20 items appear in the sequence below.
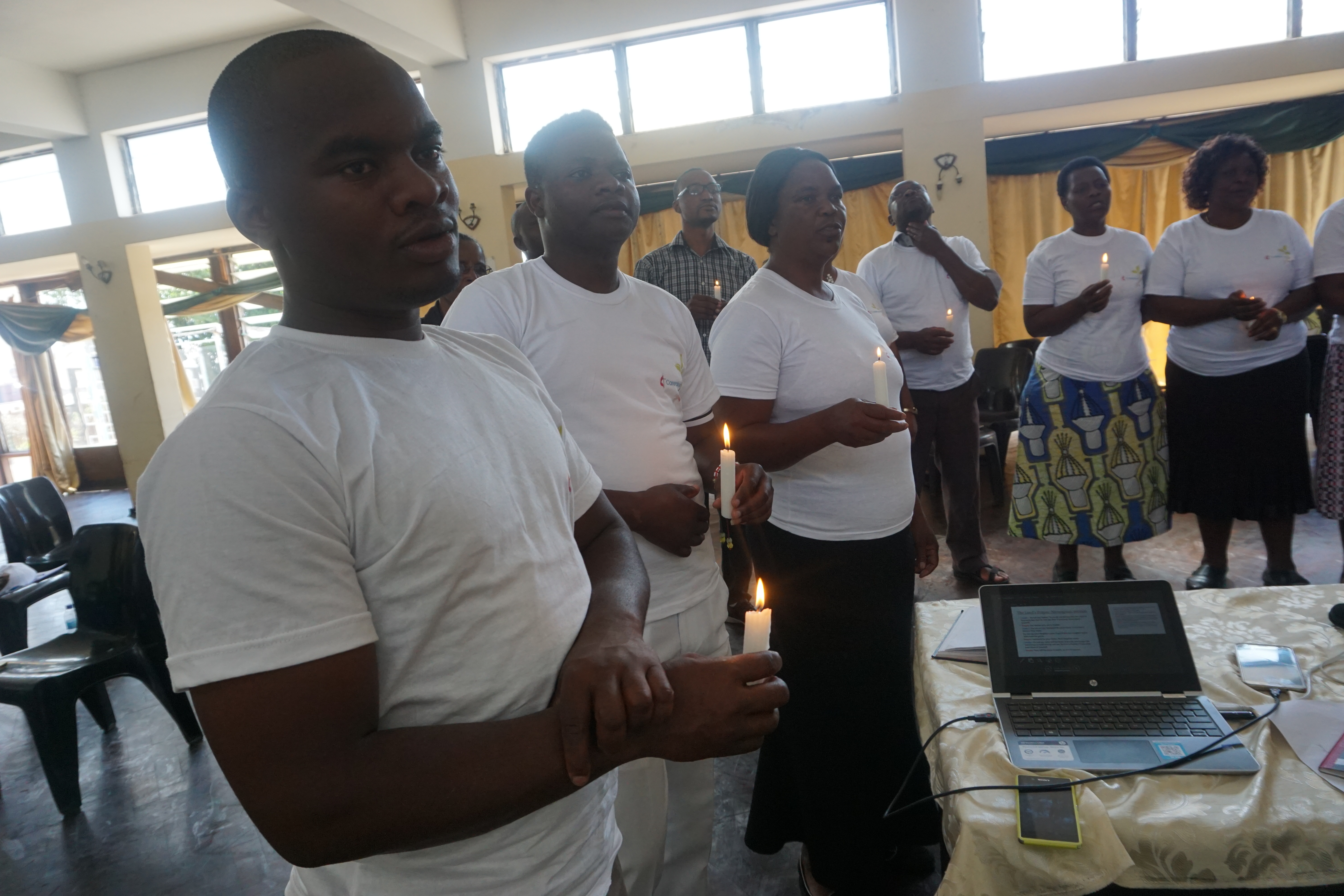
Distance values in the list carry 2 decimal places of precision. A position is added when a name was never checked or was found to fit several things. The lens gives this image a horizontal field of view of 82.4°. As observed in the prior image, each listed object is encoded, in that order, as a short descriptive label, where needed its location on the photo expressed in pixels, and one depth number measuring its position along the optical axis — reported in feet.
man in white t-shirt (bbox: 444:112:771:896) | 4.97
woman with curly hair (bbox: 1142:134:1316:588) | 9.65
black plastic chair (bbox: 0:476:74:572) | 14.01
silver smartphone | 3.85
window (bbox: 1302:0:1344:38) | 17.01
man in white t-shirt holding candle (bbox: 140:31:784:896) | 1.95
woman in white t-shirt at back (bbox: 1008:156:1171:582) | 10.16
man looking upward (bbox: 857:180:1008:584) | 11.78
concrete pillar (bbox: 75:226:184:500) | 24.76
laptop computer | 3.47
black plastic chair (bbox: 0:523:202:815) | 8.73
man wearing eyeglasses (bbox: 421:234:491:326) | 10.11
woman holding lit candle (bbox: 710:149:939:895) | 5.74
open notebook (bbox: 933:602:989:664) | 4.40
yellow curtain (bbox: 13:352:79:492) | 33.47
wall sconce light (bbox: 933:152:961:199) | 18.47
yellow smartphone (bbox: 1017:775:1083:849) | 3.02
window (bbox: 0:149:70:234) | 25.99
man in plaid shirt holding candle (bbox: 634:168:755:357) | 12.81
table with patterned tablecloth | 2.95
